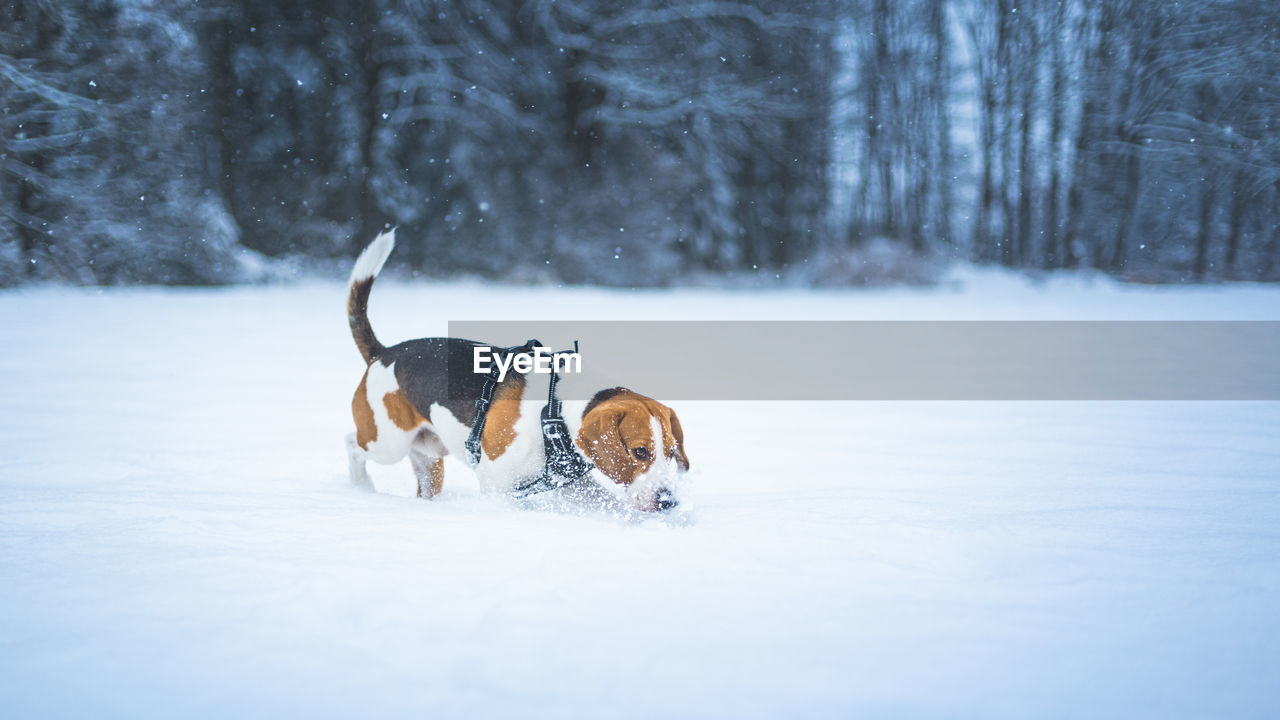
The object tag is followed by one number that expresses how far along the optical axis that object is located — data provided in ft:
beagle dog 7.70
